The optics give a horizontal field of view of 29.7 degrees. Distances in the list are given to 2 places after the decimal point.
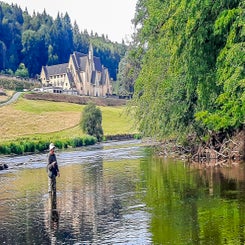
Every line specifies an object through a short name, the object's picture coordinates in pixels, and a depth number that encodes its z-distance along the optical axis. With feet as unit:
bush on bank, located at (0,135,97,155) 191.49
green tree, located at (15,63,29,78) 563.89
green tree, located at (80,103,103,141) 274.57
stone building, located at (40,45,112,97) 557.33
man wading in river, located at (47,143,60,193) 66.89
